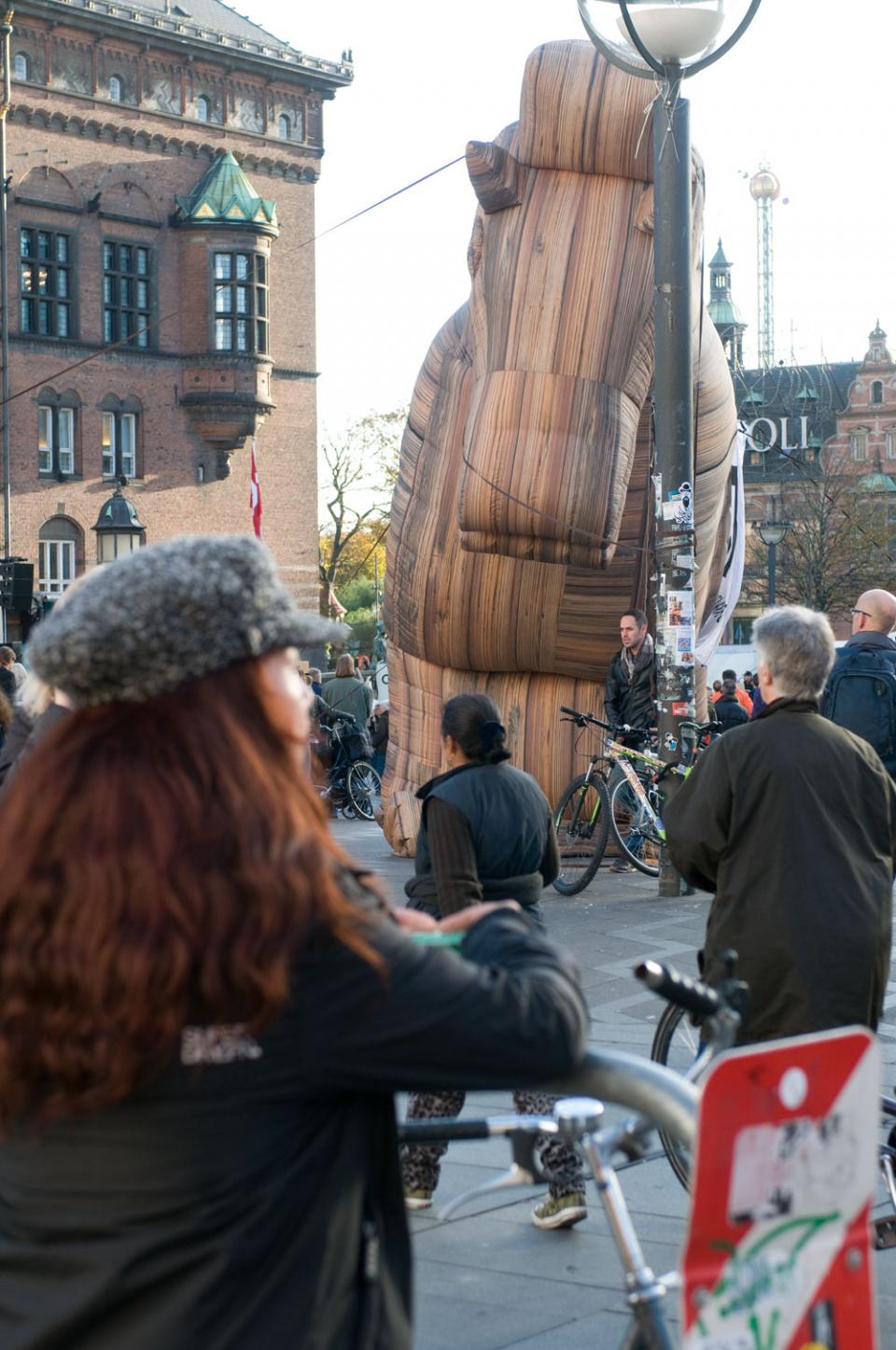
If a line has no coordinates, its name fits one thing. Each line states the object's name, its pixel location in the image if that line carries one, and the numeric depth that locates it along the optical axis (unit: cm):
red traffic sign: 193
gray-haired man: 446
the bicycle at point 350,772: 1897
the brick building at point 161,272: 4175
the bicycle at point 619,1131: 193
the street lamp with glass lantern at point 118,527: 3650
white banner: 1246
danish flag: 2500
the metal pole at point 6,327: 3866
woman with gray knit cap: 175
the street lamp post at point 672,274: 923
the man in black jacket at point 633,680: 1159
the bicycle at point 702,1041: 225
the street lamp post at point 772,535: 3277
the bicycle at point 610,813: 1188
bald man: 774
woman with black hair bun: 543
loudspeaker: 2545
